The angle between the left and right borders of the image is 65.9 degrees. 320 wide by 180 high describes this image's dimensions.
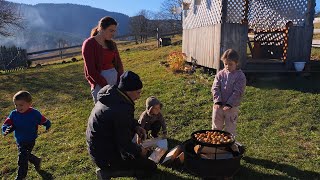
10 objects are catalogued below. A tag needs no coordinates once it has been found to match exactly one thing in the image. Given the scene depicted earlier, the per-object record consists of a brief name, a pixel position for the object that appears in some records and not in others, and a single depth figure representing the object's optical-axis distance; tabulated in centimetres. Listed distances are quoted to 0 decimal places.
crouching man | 289
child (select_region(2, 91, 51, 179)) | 376
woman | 376
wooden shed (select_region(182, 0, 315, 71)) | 812
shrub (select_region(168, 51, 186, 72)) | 997
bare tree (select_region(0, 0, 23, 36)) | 1944
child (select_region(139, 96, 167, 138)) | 441
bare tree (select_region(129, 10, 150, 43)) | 4026
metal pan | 310
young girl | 402
